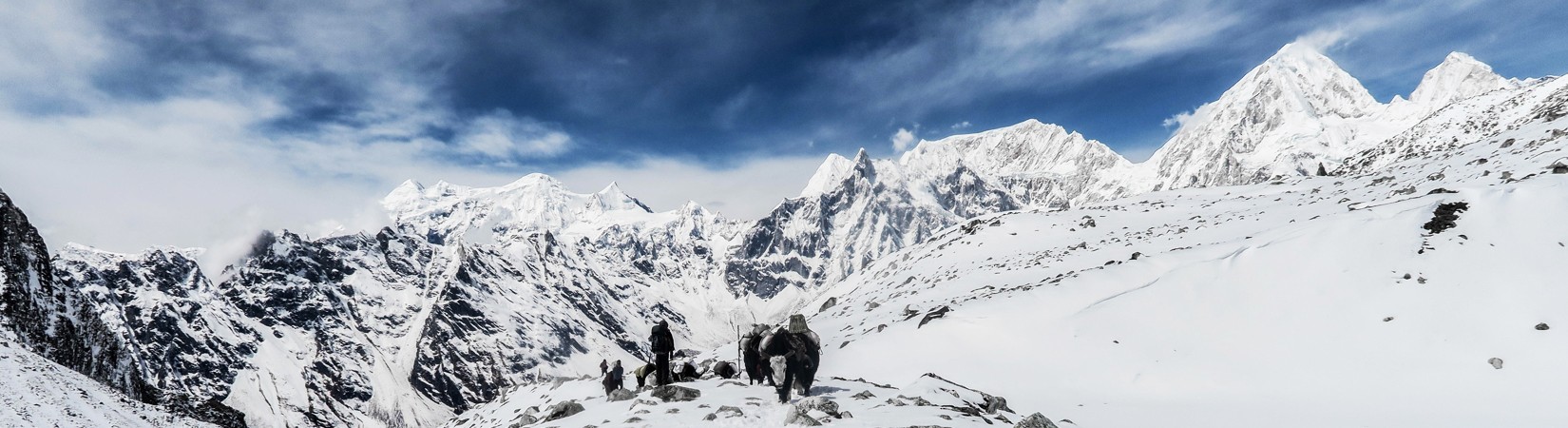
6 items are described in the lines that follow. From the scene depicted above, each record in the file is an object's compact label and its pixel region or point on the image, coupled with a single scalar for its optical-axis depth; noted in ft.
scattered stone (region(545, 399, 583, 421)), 54.65
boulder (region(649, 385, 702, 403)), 50.03
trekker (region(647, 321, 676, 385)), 62.34
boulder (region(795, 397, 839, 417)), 40.60
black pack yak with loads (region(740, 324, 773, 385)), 58.29
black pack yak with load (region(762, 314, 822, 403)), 47.78
